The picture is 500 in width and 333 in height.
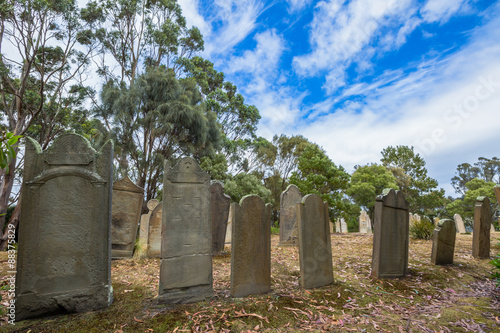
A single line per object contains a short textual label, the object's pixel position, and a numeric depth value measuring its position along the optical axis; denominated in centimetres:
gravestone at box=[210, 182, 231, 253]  682
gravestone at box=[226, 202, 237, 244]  980
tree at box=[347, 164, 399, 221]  2280
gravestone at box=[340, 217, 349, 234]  1798
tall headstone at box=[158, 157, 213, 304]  358
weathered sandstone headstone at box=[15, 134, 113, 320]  315
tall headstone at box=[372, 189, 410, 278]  470
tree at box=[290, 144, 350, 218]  1516
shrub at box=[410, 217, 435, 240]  985
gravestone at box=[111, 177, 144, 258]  619
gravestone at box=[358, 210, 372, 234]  1752
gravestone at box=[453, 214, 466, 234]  1525
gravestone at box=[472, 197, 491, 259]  657
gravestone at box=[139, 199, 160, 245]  707
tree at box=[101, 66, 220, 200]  1479
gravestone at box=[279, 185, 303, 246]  900
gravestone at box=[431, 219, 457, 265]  568
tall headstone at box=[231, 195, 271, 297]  371
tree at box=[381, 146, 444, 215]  2525
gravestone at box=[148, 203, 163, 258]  653
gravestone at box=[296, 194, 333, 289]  407
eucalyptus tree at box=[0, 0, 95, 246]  1115
